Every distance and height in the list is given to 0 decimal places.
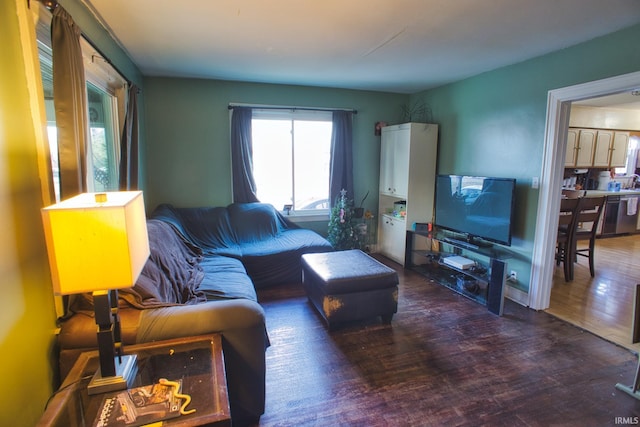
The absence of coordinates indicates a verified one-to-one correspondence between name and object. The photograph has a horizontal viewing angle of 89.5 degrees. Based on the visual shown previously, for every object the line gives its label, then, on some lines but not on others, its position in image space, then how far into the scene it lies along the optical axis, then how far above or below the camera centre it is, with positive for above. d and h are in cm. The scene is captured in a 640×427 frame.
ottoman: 263 -101
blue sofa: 153 -80
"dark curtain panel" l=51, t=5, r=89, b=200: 152 +28
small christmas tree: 434 -79
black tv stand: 301 -106
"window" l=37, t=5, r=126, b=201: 163 +43
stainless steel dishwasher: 571 -73
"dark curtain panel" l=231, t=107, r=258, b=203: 415 +14
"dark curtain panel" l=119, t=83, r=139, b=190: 275 +16
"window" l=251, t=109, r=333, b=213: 441 +15
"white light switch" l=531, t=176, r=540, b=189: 302 -9
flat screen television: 318 -39
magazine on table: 105 -82
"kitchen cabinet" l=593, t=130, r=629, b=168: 568 +45
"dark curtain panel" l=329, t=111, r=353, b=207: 458 +19
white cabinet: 422 -4
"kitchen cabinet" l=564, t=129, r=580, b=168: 546 +44
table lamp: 100 -27
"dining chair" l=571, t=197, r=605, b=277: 379 -53
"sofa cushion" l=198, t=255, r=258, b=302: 241 -93
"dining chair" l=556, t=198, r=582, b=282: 367 -65
